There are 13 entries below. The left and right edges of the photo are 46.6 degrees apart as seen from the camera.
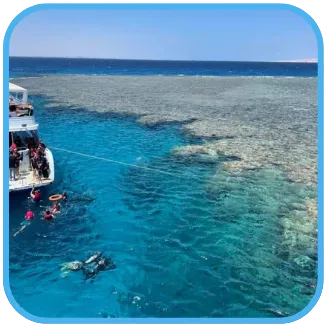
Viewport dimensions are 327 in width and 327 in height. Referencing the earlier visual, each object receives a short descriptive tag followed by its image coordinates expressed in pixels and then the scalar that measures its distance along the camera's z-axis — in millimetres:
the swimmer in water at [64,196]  11734
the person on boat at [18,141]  12541
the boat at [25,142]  11578
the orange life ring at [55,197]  11455
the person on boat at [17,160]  11270
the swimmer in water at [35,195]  11341
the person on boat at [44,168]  12156
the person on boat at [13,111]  11562
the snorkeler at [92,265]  7831
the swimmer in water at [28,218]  10078
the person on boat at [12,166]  10000
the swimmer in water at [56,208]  11038
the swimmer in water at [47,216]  10445
